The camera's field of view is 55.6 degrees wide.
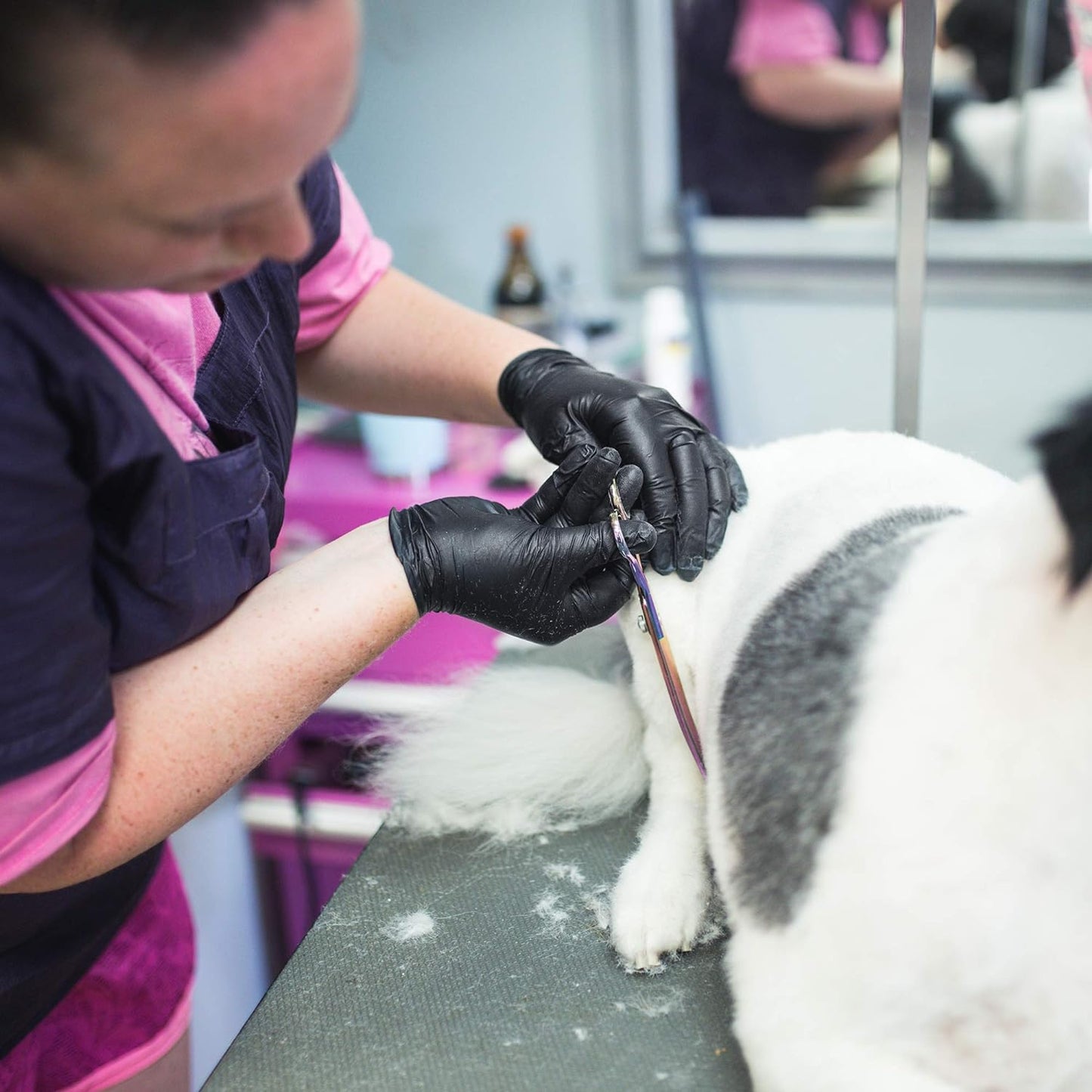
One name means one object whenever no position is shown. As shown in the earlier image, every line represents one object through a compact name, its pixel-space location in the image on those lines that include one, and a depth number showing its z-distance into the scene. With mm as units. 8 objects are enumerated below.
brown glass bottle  2361
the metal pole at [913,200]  994
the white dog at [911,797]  588
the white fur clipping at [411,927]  914
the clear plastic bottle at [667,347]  2125
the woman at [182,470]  550
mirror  2287
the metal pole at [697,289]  2381
